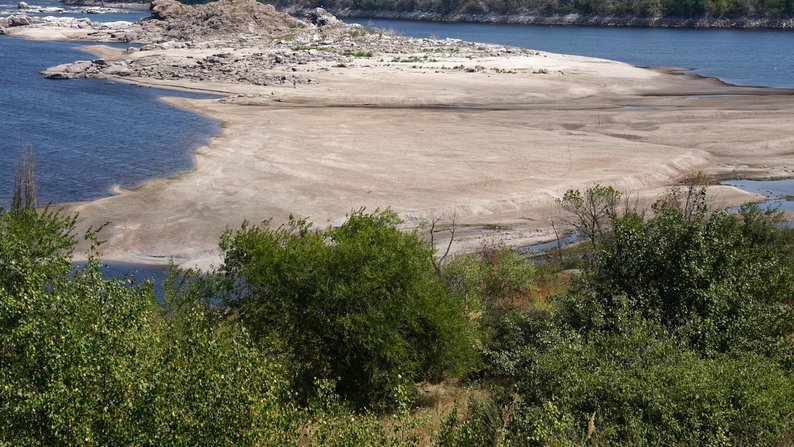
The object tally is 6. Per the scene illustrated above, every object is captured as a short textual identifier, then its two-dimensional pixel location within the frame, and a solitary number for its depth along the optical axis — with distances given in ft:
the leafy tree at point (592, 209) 119.80
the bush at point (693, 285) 66.85
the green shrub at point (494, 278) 99.55
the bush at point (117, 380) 44.39
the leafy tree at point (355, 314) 71.20
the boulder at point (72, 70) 291.79
